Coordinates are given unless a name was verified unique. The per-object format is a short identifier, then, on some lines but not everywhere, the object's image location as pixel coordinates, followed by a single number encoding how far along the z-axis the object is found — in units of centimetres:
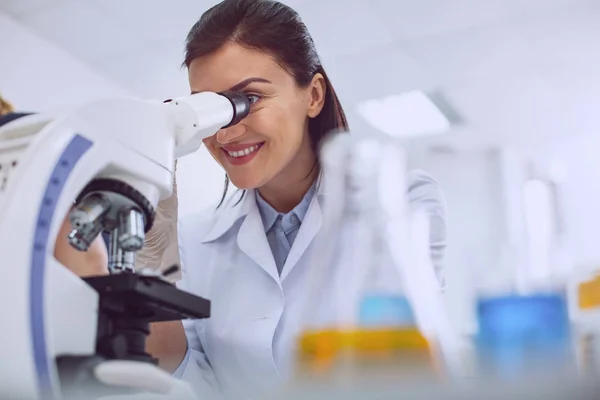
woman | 135
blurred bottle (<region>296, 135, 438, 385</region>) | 55
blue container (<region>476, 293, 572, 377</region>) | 54
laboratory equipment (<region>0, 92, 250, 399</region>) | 58
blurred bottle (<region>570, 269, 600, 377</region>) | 50
